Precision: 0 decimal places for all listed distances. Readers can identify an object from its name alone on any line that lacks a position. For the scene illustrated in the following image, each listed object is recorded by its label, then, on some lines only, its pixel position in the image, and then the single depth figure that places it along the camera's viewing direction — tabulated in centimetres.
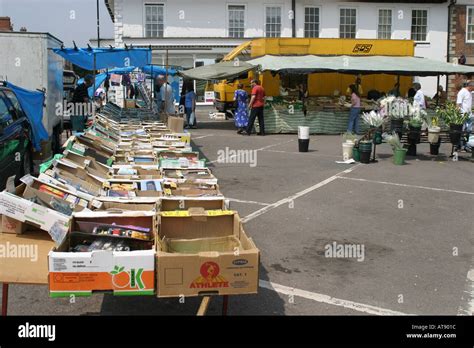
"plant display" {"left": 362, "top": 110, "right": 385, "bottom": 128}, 1371
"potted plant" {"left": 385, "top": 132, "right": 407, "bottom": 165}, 1347
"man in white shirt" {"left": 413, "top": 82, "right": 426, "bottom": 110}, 1883
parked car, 920
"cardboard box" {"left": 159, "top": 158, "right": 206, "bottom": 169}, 771
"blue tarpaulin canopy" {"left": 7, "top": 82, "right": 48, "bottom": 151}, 1166
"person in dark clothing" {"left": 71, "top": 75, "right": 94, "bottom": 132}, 1773
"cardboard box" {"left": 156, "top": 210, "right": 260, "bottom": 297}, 421
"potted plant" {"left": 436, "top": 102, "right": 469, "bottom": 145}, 1419
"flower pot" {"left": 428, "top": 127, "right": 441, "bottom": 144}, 1456
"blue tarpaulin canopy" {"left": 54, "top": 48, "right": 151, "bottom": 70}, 1488
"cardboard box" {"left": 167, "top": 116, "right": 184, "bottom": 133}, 1332
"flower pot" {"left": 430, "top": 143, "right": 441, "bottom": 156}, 1487
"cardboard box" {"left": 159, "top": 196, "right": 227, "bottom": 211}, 575
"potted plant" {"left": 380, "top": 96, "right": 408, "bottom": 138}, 1403
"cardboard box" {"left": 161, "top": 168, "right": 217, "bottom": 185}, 685
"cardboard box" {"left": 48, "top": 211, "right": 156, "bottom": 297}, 411
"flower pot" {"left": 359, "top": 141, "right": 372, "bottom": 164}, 1342
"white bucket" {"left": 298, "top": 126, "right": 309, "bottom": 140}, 1567
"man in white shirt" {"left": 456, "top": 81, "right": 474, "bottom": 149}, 1619
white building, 3116
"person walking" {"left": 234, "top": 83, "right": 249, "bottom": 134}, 2025
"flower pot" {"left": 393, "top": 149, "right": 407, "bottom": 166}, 1346
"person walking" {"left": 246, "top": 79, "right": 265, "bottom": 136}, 1928
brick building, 3288
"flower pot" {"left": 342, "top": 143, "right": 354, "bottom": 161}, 1371
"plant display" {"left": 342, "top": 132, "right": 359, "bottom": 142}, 1405
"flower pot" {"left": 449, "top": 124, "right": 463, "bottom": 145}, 1415
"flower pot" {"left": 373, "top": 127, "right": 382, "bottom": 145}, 1407
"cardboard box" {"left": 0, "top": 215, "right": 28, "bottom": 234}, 516
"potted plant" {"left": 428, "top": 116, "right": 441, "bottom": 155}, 1458
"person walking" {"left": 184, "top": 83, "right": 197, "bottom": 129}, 2186
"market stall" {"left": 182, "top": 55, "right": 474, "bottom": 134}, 2009
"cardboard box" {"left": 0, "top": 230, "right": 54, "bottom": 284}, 448
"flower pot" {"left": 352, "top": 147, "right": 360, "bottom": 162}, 1371
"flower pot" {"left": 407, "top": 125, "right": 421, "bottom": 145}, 1409
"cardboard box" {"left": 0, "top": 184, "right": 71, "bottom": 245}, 479
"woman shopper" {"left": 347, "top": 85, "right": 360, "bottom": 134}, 1816
